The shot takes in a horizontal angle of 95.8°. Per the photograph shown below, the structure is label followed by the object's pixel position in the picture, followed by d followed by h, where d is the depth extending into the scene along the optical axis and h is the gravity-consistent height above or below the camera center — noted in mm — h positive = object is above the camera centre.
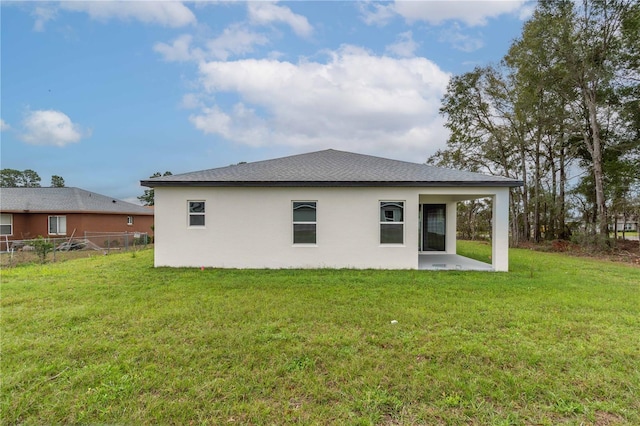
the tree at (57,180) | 48372 +5419
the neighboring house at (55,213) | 18031 -69
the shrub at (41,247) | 10312 -1265
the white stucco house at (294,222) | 8719 -340
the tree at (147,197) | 46281 +2391
